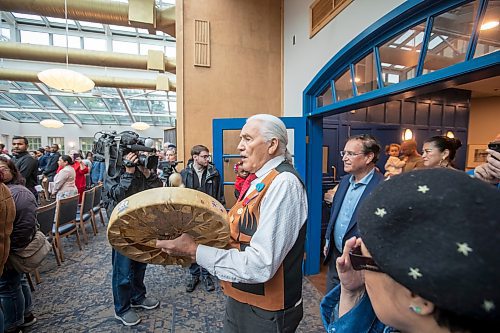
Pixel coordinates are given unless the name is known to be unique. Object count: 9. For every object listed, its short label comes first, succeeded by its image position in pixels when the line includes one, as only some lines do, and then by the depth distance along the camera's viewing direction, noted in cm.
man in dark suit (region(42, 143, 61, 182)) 618
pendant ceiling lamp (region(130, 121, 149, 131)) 1102
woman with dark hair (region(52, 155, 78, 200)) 422
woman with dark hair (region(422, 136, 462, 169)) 202
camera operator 204
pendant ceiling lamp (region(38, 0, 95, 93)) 410
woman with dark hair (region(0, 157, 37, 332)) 194
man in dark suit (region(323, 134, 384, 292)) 187
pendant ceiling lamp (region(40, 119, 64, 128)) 1052
